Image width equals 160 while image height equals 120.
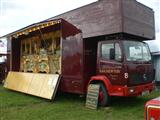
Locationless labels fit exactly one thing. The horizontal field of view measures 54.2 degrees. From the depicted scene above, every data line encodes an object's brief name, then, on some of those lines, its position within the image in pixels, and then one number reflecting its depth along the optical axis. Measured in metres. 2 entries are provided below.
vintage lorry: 4.93
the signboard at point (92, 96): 5.18
